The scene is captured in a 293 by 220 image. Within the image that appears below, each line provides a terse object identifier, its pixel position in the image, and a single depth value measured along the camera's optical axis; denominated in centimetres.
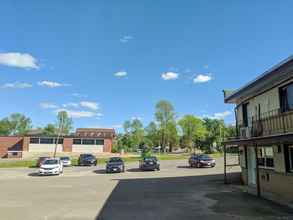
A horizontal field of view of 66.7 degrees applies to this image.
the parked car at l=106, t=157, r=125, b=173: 2332
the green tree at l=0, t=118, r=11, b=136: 8336
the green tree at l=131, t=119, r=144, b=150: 7179
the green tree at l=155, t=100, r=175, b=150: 6401
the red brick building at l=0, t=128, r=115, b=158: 4847
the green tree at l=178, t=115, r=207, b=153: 6406
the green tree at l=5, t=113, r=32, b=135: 8599
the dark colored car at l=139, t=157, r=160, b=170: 2455
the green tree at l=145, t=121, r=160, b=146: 6780
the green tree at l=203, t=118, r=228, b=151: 6222
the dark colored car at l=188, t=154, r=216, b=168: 2668
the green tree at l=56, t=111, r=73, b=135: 7379
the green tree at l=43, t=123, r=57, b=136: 7881
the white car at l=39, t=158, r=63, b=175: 2184
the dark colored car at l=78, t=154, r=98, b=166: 3165
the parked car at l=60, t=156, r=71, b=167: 3159
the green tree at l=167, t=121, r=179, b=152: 6449
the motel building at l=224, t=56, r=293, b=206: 989
